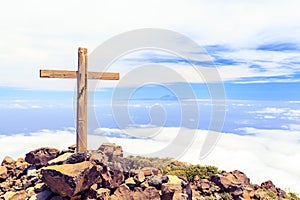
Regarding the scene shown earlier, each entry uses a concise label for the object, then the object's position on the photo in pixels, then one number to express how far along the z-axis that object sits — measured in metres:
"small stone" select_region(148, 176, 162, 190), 9.12
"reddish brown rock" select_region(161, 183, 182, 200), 8.65
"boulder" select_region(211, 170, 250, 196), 10.26
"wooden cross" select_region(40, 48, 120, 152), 10.60
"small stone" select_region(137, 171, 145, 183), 9.29
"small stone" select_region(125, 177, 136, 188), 9.09
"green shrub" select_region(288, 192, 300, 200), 11.72
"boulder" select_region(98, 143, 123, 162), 10.14
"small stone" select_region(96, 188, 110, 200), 8.53
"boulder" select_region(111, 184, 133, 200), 8.71
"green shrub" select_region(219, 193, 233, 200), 9.90
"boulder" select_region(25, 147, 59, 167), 10.90
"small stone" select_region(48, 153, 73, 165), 9.22
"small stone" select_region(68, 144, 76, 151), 11.48
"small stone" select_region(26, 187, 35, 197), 9.22
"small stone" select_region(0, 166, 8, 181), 10.90
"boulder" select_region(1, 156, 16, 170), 11.45
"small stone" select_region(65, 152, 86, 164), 9.02
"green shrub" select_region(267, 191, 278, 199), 11.01
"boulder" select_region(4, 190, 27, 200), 9.26
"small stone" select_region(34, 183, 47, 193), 9.09
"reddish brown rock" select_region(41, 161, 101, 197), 8.20
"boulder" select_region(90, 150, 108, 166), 9.18
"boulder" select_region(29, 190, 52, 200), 8.73
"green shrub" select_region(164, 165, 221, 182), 11.15
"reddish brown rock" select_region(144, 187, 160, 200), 8.70
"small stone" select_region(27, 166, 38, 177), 10.40
